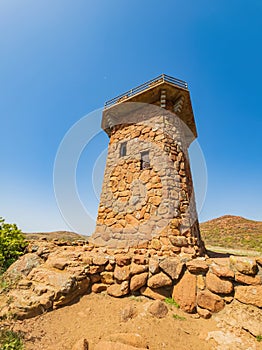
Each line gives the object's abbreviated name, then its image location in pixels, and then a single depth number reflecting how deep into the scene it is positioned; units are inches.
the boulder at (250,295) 138.5
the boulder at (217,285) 148.5
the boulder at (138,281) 177.9
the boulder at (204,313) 146.7
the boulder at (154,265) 178.4
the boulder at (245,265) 145.8
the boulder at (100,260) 198.5
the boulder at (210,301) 147.8
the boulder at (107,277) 193.6
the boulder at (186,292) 156.2
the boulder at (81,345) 112.8
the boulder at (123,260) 194.2
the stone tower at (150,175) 281.0
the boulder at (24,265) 223.8
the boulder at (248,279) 143.4
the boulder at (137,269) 183.9
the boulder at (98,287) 187.3
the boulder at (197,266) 162.6
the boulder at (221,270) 151.1
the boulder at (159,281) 169.3
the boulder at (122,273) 185.7
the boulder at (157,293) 170.6
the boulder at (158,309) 147.3
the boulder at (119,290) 178.5
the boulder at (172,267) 168.1
